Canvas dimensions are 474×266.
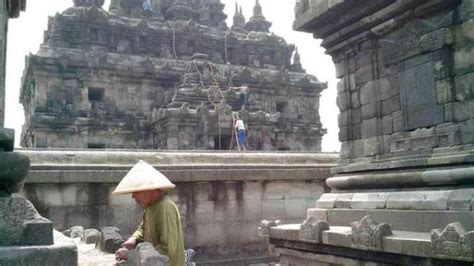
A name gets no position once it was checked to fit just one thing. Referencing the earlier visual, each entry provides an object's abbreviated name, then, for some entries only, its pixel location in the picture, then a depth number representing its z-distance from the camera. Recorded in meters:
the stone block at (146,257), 3.34
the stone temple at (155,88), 22.50
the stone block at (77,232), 7.87
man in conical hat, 3.87
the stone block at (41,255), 2.74
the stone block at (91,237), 7.33
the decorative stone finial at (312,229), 6.73
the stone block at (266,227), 8.06
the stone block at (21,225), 2.88
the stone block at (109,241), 6.32
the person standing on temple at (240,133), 20.14
